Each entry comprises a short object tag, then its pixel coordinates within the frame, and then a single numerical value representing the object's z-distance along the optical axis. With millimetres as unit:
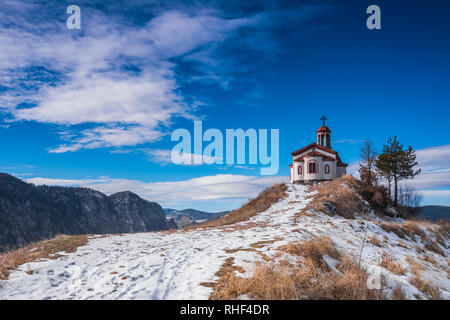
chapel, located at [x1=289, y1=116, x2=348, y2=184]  38969
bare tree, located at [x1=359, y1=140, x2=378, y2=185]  31927
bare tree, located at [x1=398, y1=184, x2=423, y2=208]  33662
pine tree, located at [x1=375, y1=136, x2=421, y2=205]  31266
